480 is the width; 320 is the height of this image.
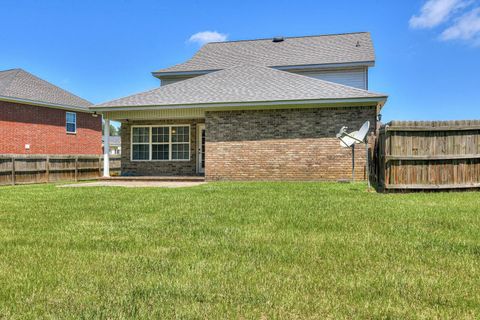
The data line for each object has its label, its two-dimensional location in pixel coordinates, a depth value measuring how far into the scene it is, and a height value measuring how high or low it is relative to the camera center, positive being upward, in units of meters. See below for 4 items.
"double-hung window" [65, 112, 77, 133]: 26.42 +2.55
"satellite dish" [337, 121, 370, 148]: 11.98 +0.70
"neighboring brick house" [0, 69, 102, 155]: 22.64 +2.57
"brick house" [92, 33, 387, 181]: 15.03 +1.65
